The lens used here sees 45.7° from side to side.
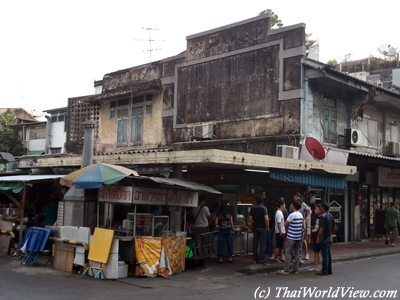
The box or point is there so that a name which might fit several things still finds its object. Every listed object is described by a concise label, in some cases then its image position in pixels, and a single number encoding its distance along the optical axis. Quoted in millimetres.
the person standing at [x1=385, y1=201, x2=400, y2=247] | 17203
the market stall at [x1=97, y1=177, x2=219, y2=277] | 10594
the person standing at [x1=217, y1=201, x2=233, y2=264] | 12672
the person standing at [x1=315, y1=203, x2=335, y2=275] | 10961
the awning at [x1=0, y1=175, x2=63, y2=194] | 13578
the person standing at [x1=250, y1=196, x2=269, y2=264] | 11812
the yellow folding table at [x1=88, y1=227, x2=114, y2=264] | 10273
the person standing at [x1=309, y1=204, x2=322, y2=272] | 11328
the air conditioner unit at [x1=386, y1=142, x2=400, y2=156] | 20938
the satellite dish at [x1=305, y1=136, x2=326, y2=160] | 15812
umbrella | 10477
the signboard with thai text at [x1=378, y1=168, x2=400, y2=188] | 20250
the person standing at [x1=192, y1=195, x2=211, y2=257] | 12227
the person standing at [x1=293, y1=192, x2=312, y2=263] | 12504
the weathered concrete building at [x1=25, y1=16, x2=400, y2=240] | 15742
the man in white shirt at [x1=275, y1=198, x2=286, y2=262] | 12062
